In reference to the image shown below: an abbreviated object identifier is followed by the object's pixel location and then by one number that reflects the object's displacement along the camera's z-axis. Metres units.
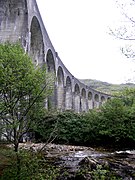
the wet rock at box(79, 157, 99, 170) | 9.63
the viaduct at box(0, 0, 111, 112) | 24.28
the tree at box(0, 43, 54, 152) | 8.31
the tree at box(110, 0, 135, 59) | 8.49
